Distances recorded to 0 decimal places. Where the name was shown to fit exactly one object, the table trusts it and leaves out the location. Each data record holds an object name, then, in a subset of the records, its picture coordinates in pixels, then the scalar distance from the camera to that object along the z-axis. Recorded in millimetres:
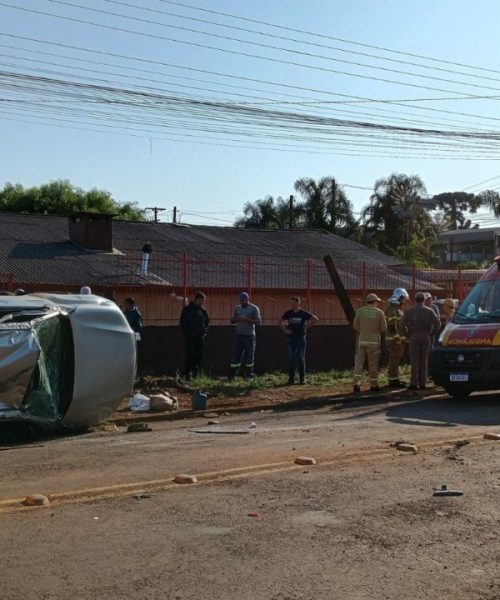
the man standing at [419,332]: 15992
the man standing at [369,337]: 15773
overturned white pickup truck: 10547
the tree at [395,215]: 50969
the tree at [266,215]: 53719
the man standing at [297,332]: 17109
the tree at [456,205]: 84181
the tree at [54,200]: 48156
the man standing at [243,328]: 17016
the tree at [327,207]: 50812
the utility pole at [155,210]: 60366
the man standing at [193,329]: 16703
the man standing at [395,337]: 16641
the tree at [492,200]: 60844
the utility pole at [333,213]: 50844
